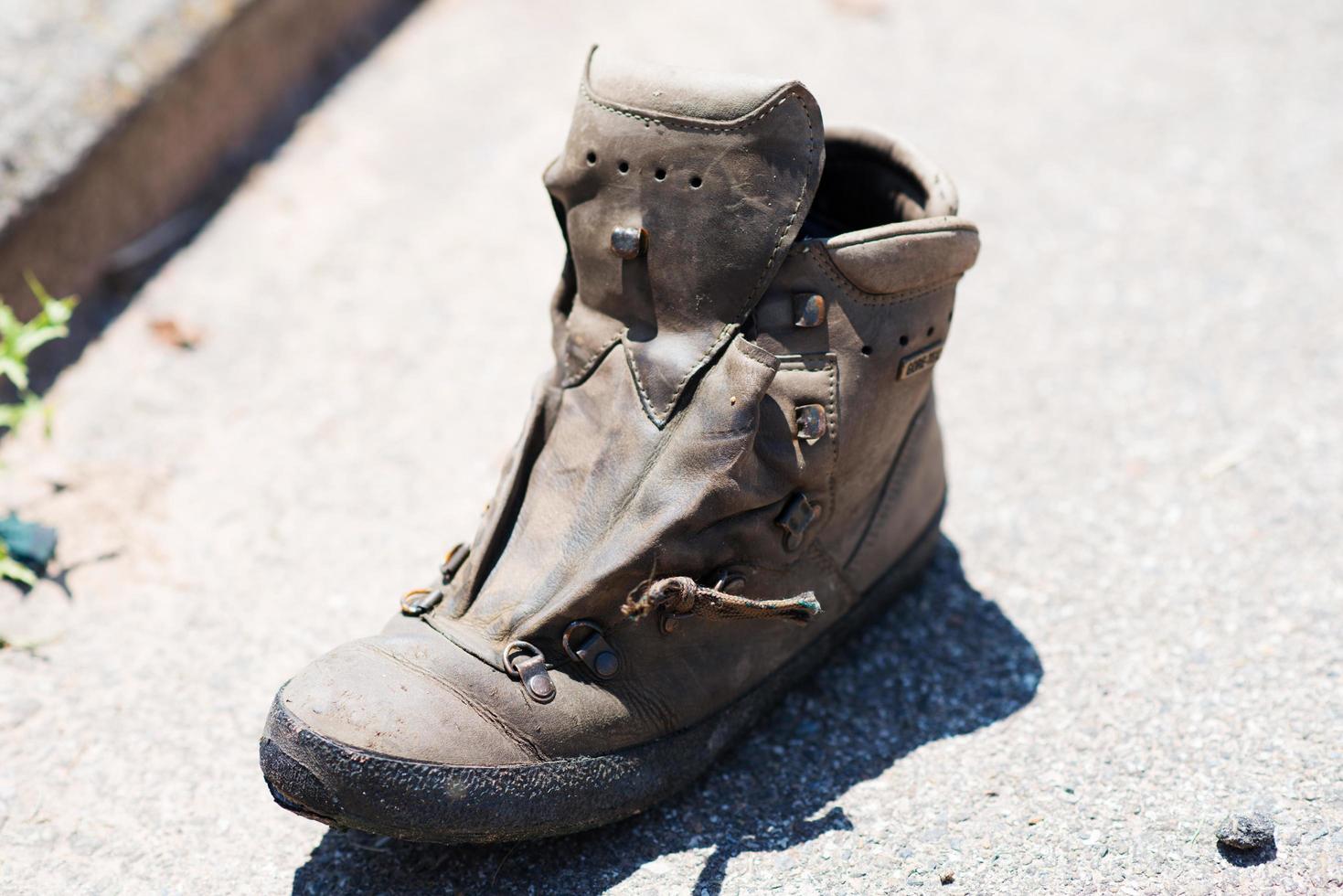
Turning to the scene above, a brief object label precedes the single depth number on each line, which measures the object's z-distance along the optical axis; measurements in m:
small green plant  1.24
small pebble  1.07
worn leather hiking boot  1.05
